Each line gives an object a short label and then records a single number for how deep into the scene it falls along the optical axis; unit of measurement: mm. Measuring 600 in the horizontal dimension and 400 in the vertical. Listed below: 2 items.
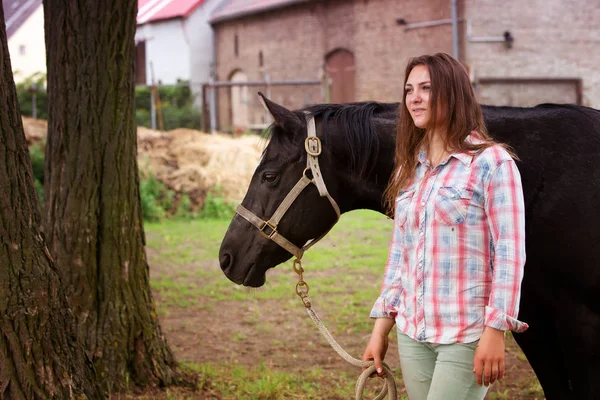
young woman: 2068
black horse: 2660
